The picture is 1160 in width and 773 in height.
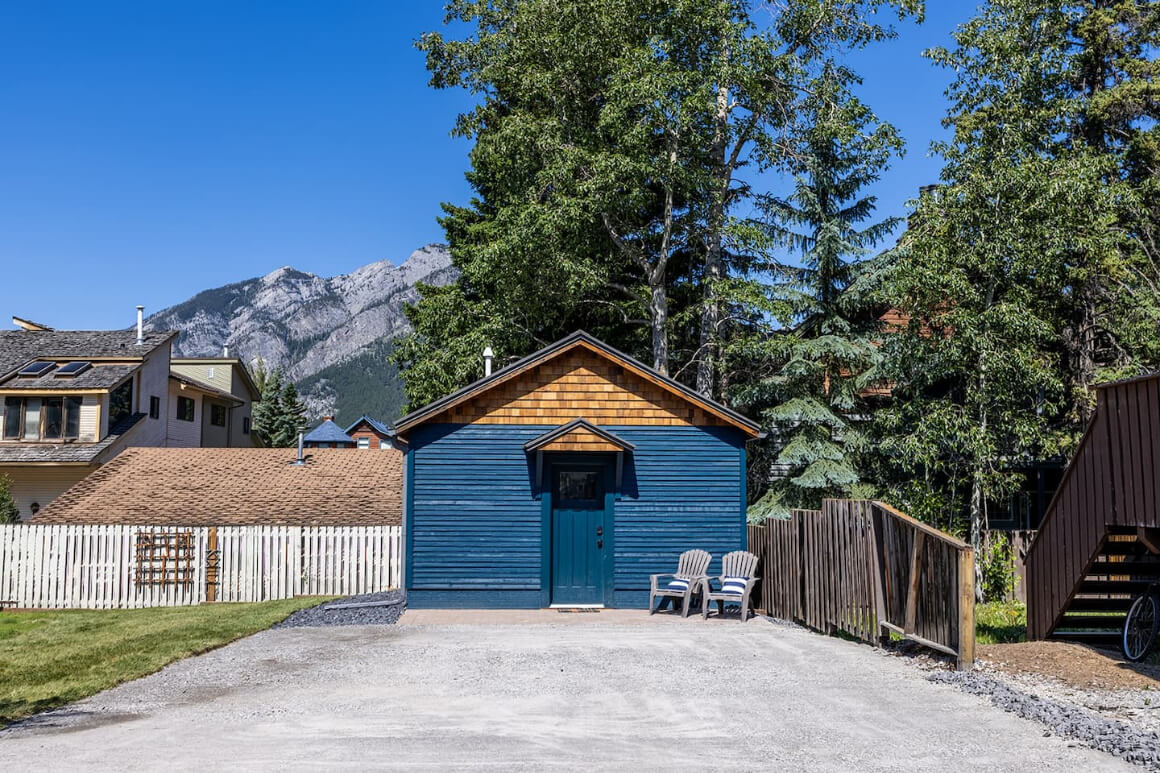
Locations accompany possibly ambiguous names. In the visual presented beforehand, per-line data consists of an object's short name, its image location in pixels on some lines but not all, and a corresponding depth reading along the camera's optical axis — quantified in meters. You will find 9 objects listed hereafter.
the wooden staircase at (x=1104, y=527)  9.30
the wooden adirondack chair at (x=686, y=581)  14.94
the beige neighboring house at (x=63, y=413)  31.14
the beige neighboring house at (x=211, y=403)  38.22
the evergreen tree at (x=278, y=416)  69.31
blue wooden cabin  15.71
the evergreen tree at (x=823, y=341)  20.81
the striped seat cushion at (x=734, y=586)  14.48
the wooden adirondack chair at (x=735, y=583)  14.43
